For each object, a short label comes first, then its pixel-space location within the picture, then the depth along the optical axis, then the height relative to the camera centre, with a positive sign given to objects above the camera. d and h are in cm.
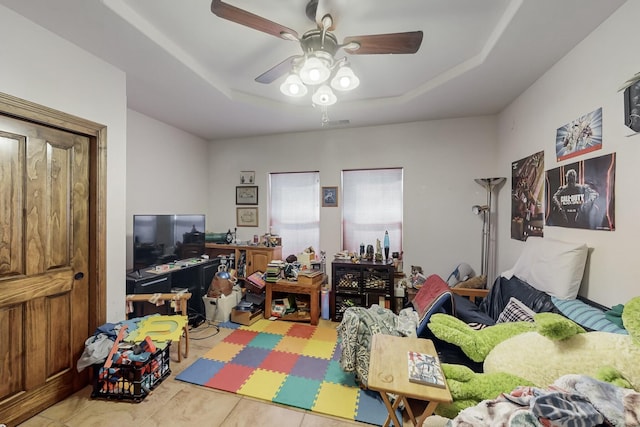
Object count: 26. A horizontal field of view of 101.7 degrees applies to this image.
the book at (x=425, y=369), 128 -83
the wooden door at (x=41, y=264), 168 -38
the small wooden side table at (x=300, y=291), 322 -100
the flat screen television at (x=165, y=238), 277 -32
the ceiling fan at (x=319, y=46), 140 +101
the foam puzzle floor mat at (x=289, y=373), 187 -137
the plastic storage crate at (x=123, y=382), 190 -126
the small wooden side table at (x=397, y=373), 122 -84
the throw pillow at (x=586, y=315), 133 -58
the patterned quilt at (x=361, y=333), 203 -97
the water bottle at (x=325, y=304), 343 -122
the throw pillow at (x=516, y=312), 175 -70
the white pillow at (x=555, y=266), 173 -38
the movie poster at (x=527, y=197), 232 +16
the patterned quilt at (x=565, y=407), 81 -64
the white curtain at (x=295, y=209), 400 +5
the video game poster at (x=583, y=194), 158 +13
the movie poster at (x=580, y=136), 166 +54
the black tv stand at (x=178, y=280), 264 -79
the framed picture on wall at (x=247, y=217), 424 -9
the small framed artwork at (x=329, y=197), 386 +23
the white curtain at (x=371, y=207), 367 +8
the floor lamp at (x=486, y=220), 312 -10
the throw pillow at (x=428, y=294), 225 -76
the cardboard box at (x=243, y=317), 317 -129
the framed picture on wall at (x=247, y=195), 422 +27
